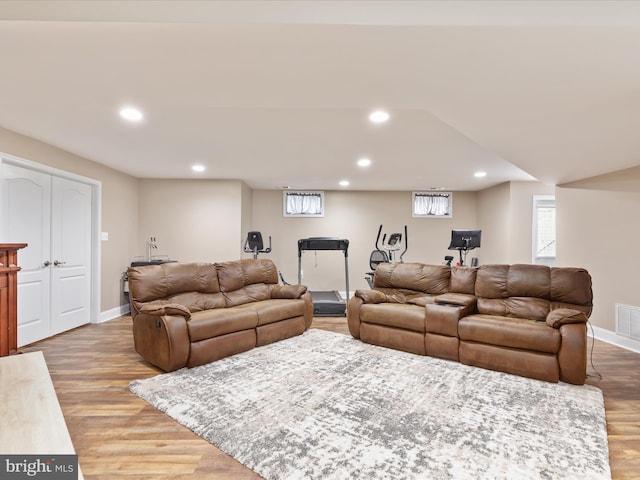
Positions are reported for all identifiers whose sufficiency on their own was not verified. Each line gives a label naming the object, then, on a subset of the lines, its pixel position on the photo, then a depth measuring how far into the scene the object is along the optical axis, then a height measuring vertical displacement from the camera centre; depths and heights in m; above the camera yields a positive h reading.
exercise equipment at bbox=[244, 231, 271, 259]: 5.51 -0.04
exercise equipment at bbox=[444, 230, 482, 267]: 5.04 +0.04
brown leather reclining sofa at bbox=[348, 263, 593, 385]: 2.89 -0.80
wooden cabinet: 2.47 -0.48
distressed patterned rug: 1.80 -1.24
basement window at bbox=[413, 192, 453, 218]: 7.63 +0.87
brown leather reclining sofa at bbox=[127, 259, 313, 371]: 3.17 -0.82
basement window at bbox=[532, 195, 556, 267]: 6.30 +0.20
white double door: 3.84 -0.10
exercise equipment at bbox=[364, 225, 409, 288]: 5.71 -0.32
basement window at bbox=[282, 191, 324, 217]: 7.61 +0.84
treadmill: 5.67 -0.20
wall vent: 3.90 -0.96
